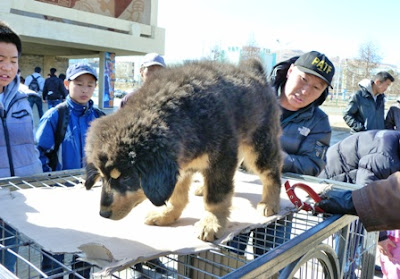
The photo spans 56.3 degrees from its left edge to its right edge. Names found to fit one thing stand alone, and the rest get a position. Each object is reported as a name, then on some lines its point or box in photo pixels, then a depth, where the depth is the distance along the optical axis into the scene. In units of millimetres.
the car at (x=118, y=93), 39919
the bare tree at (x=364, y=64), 24688
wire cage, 1438
